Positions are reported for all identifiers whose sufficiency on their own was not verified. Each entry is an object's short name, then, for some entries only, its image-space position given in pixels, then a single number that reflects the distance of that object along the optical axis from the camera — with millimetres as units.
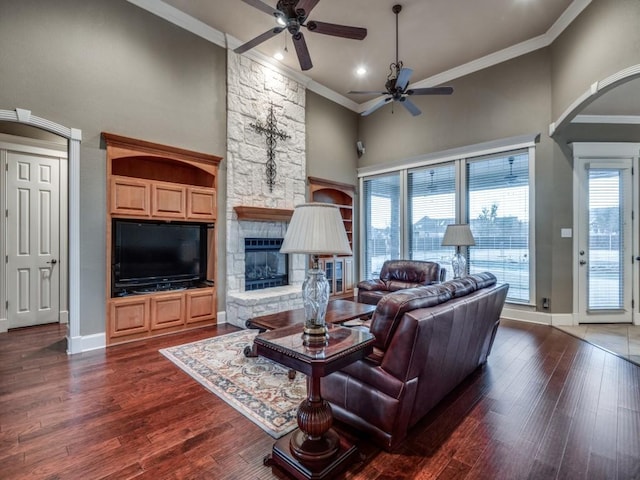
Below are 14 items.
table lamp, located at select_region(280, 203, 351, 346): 1767
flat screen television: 4035
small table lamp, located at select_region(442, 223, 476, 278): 4621
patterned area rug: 2314
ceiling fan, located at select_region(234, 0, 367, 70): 3010
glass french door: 4773
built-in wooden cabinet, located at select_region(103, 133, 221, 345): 3871
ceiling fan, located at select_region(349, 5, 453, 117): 4199
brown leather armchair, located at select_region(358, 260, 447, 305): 5273
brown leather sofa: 1865
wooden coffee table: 3170
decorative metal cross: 5543
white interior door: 4598
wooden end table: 1650
